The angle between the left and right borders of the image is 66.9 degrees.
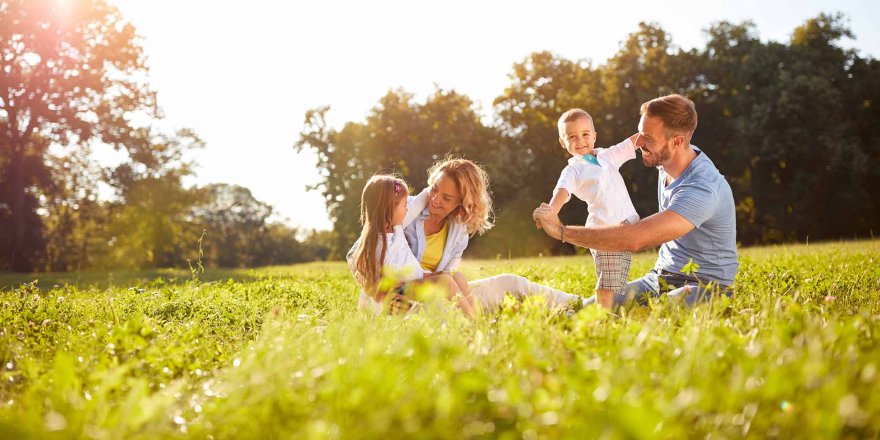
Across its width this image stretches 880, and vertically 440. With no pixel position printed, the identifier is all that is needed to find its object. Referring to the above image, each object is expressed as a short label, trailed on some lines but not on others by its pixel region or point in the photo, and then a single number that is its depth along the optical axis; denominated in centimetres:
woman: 655
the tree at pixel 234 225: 6003
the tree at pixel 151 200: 3269
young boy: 628
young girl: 587
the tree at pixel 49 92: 2767
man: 556
